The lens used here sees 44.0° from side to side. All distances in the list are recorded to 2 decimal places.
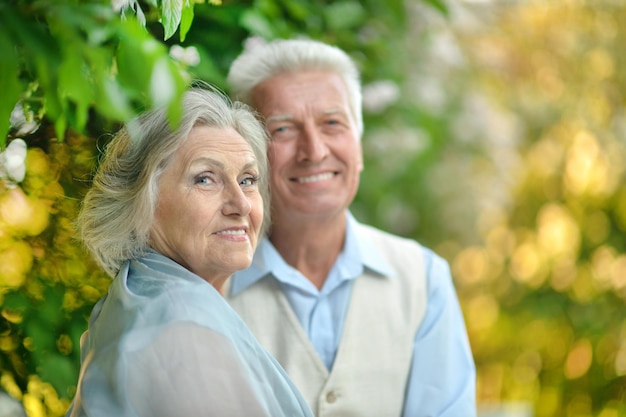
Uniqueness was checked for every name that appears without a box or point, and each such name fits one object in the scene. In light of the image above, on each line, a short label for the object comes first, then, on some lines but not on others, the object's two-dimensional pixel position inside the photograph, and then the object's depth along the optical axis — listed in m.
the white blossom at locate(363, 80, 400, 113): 2.92
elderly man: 1.99
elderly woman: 1.32
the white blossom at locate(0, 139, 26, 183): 1.69
